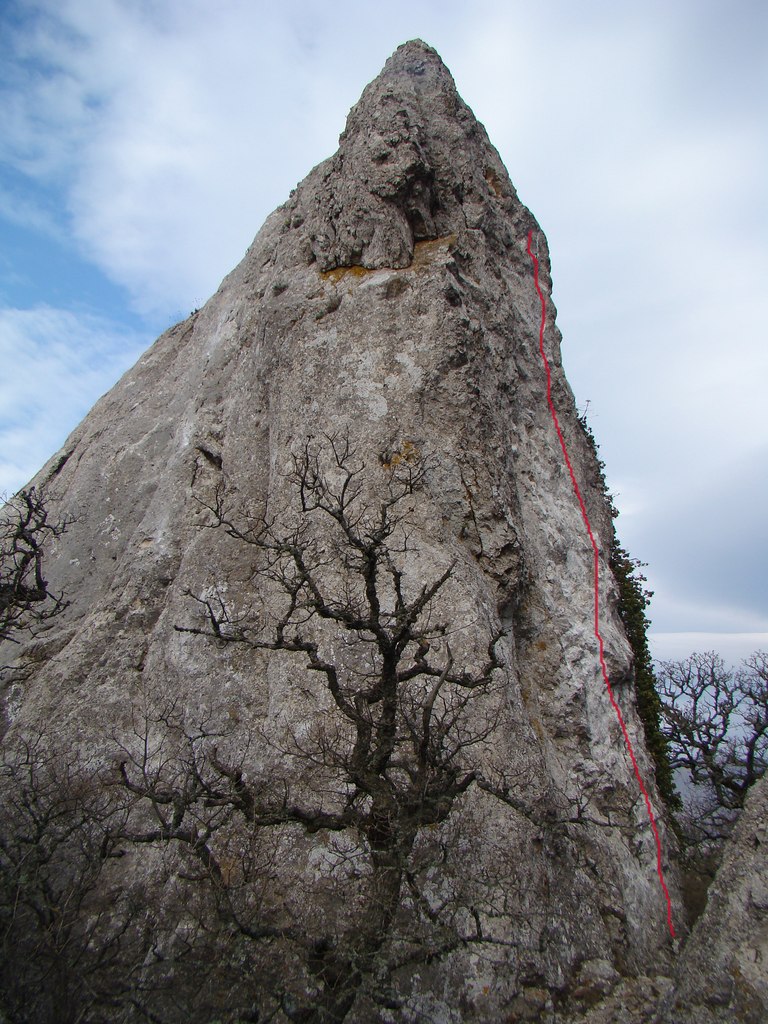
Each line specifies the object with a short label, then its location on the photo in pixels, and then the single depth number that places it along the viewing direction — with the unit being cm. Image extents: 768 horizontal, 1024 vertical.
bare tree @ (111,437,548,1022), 508
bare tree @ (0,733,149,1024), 523
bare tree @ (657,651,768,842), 1455
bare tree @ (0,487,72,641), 945
